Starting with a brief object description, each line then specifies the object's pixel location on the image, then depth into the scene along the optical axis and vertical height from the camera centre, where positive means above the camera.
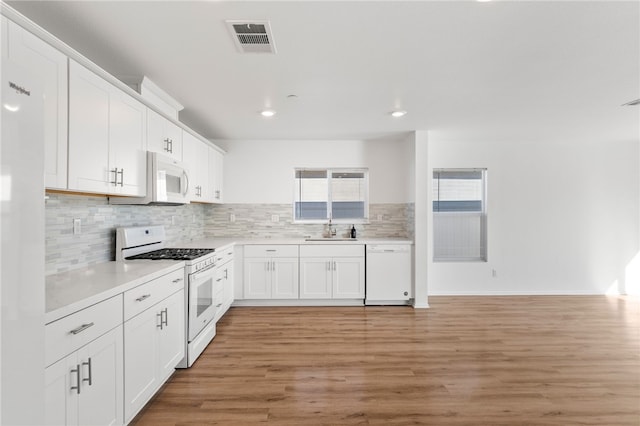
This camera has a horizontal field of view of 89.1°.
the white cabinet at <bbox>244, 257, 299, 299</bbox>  4.54 -0.87
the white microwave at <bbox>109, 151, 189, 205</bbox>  2.69 +0.28
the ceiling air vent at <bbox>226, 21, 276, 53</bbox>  1.93 +1.12
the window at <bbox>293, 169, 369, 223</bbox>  5.23 +0.32
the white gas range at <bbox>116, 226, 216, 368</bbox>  2.75 -0.52
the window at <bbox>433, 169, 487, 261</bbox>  5.31 +0.01
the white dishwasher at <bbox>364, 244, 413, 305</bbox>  4.60 -0.82
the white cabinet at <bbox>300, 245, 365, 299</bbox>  4.55 -0.82
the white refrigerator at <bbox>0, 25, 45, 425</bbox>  0.97 -0.11
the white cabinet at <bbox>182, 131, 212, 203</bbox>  3.57 +0.58
